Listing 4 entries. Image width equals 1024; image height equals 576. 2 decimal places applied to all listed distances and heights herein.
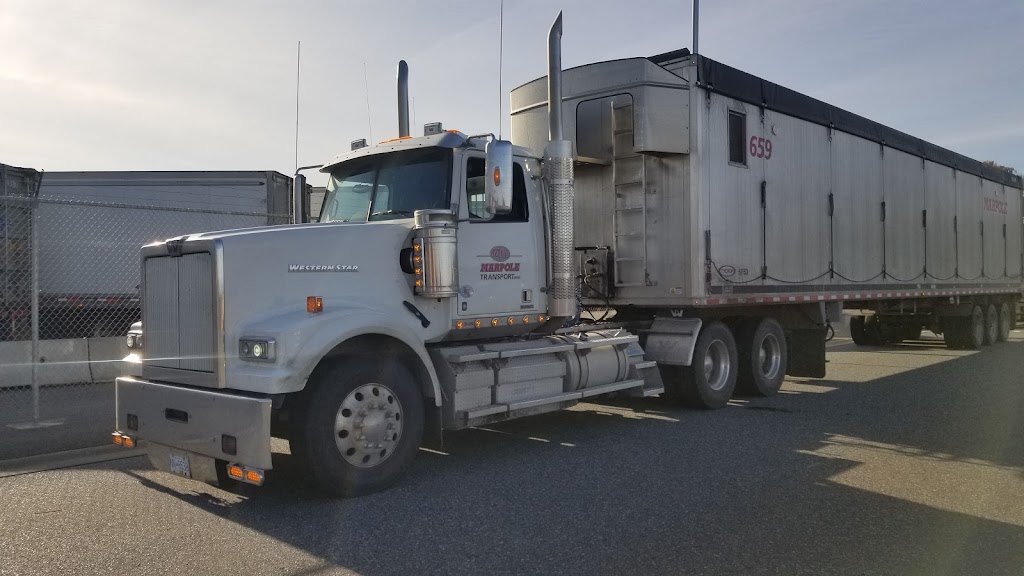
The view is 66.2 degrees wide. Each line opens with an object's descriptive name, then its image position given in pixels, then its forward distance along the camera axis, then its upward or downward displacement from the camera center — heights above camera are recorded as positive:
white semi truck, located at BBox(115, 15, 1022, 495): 5.51 +0.15
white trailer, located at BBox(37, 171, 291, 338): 15.26 +1.47
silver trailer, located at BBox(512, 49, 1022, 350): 9.04 +1.33
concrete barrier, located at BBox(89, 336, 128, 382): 11.22 -0.89
